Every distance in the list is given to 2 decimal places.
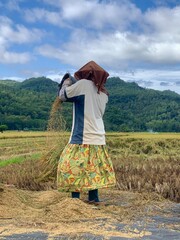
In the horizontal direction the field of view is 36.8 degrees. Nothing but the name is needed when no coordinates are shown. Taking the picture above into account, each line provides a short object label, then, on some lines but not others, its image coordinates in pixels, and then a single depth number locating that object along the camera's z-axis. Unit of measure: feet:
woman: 10.92
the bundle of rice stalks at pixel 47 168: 14.57
